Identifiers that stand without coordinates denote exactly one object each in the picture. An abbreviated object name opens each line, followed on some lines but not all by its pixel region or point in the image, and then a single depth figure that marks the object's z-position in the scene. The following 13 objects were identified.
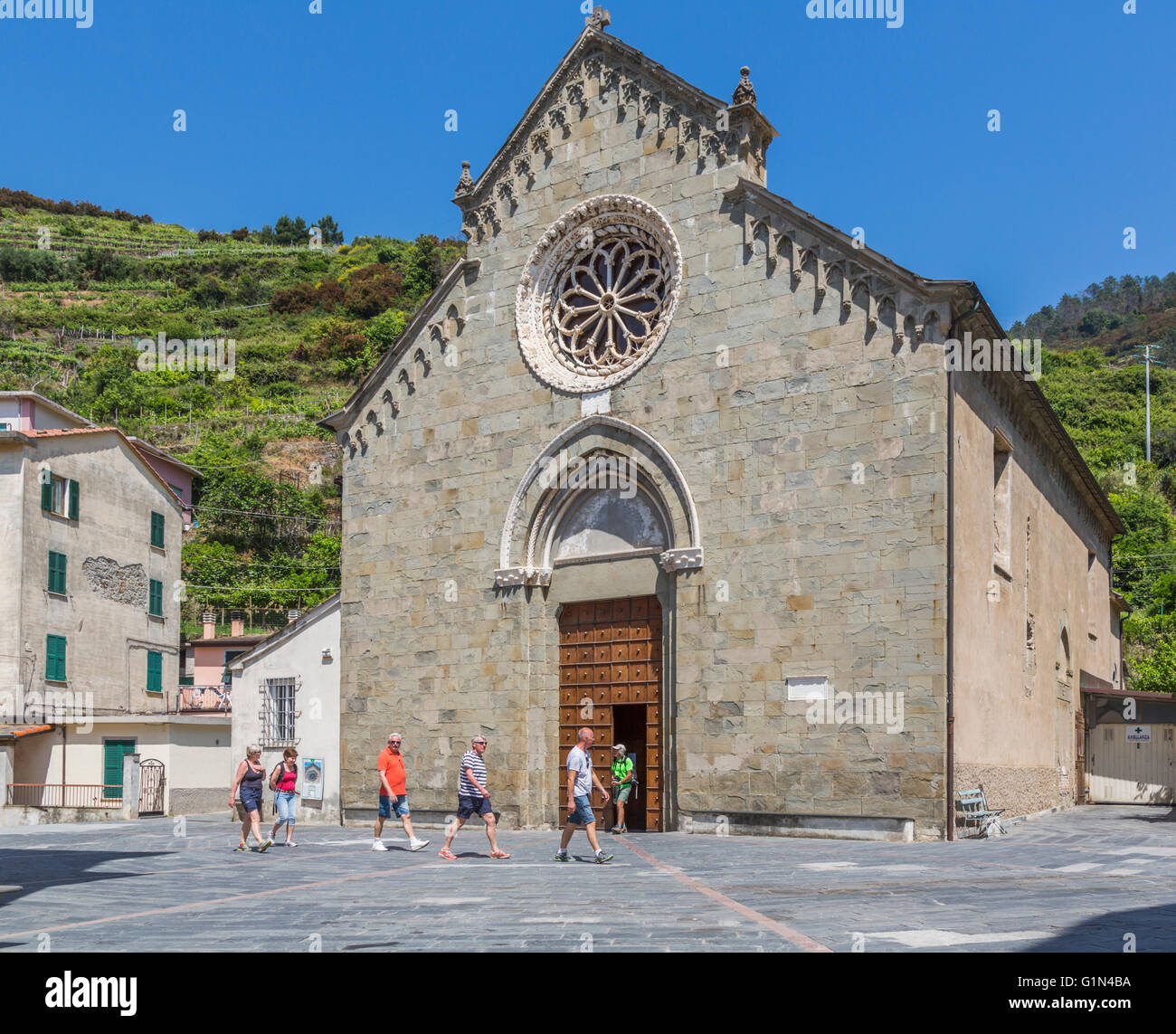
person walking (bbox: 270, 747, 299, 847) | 18.30
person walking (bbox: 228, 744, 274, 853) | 17.88
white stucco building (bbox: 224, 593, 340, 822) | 26.00
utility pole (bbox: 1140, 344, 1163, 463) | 73.81
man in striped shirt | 16.23
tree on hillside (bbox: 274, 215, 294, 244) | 148.00
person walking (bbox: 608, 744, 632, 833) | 20.41
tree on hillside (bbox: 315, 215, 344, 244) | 147.38
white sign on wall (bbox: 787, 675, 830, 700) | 18.89
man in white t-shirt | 15.16
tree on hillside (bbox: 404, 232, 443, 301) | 98.12
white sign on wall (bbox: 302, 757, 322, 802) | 25.97
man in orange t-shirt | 17.72
